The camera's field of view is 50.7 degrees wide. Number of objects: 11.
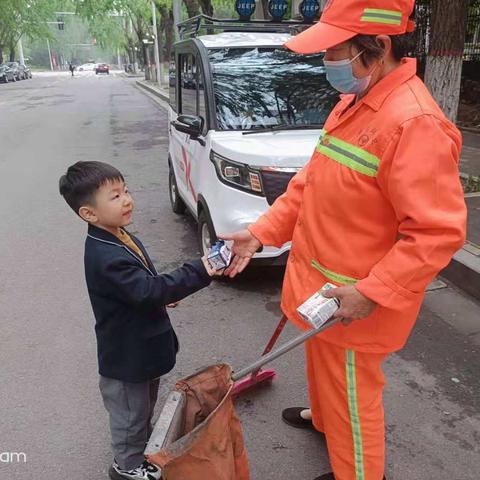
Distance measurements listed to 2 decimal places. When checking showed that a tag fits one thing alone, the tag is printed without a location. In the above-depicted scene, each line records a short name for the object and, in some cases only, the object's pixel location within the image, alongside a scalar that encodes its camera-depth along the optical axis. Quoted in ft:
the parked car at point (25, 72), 154.22
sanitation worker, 4.73
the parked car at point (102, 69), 192.44
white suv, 11.94
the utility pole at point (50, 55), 290.15
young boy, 5.79
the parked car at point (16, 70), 141.69
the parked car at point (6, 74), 130.62
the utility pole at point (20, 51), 218.46
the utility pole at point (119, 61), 300.36
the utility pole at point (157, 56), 89.78
